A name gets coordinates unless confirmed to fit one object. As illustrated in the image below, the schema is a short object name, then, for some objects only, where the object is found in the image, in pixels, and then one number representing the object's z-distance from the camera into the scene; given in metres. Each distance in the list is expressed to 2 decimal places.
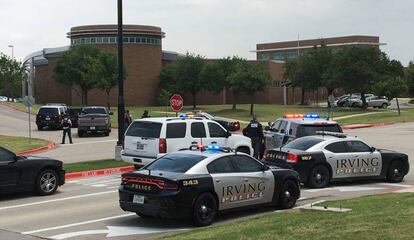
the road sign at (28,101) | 32.52
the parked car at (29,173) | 13.85
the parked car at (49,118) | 42.97
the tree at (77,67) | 70.31
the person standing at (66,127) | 31.86
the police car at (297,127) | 19.70
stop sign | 30.91
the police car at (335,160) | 15.65
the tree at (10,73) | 94.56
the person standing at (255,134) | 21.66
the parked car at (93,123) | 37.65
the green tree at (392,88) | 54.66
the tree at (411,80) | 81.65
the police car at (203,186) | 10.41
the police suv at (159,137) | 17.77
